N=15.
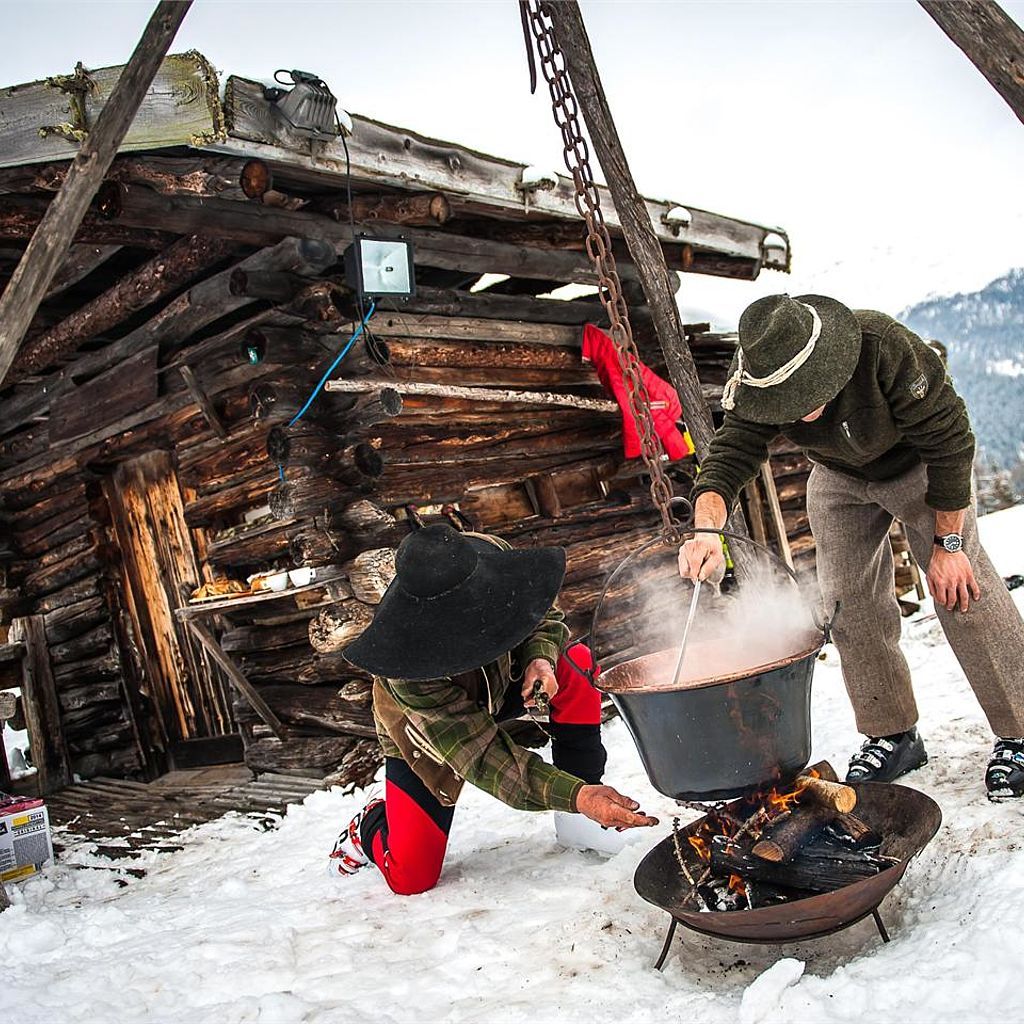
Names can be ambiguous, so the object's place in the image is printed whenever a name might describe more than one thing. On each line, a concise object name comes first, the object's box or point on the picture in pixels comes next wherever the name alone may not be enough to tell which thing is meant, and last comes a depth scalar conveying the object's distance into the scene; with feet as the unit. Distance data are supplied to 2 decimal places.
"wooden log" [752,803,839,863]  8.03
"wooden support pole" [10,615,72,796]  22.43
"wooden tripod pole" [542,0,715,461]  13.59
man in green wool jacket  8.62
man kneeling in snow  9.37
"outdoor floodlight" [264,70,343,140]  13.64
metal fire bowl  7.17
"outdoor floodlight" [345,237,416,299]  16.30
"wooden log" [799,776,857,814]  8.20
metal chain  9.32
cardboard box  14.42
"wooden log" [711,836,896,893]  7.82
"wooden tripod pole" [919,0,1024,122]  8.39
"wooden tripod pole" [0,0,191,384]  9.65
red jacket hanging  20.40
